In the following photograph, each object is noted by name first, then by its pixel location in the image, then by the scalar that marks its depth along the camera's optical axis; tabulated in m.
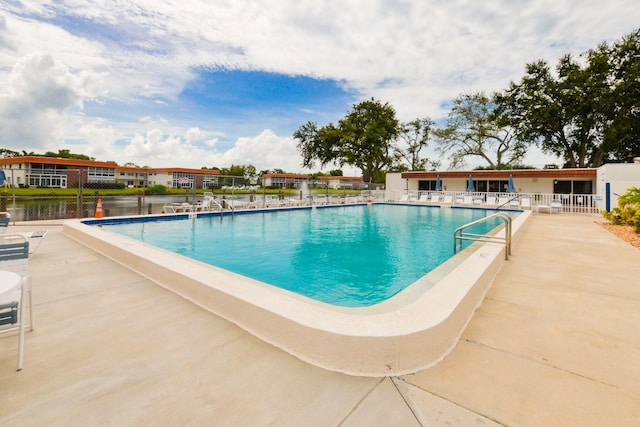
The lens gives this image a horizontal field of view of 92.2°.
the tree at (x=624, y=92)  26.00
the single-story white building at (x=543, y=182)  14.10
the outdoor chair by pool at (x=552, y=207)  16.63
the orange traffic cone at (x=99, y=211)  10.64
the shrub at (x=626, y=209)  9.33
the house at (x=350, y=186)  25.33
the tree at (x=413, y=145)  40.34
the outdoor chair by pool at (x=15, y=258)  2.73
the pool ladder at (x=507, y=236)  5.48
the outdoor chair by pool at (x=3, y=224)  5.47
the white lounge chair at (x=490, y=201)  20.17
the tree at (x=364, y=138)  36.56
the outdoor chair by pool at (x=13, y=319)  2.05
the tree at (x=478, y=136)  35.12
